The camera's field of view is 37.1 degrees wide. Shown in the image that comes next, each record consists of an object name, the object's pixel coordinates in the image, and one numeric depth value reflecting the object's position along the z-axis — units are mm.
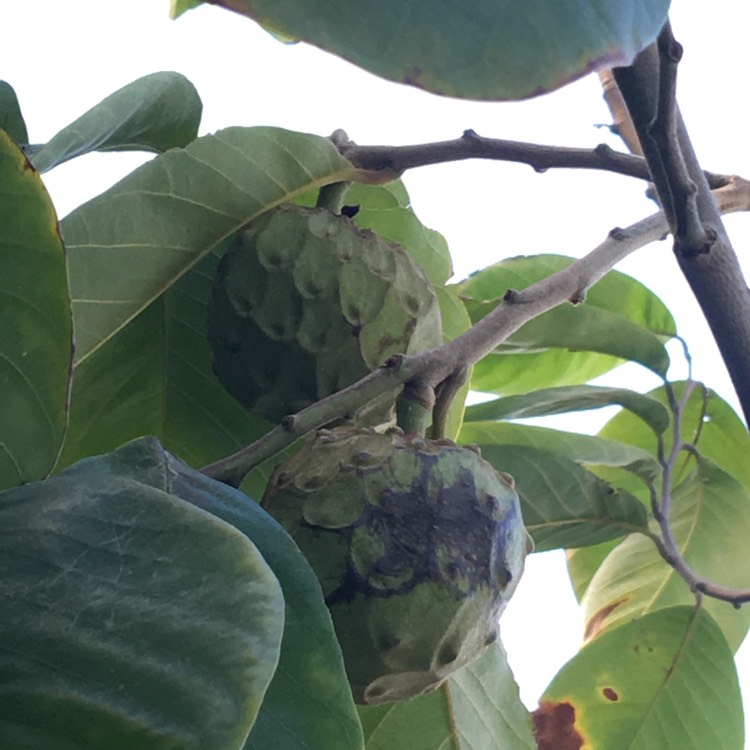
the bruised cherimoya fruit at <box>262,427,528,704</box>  845
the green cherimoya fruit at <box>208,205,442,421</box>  1057
